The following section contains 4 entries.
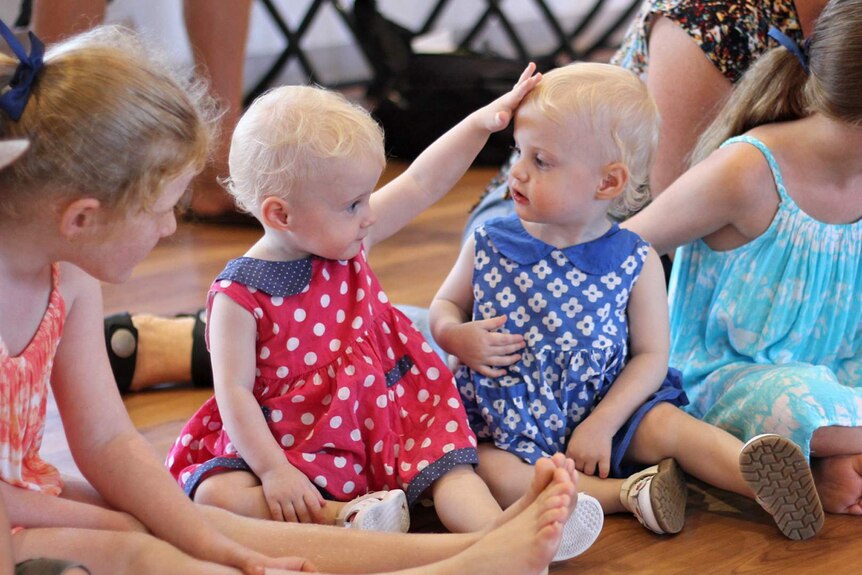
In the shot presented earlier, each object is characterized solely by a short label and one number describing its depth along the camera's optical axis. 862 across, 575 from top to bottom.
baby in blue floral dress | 2.45
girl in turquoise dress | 2.56
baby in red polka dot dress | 2.37
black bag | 4.46
